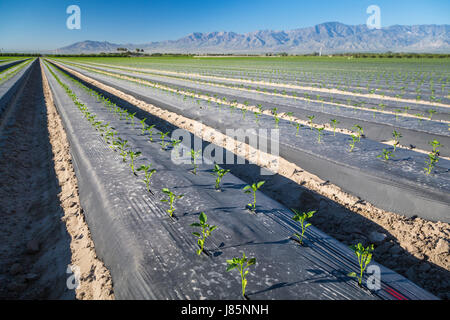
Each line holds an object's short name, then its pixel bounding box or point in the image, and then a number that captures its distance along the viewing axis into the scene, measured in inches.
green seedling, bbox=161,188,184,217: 144.0
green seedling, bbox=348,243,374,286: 104.9
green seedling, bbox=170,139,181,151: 259.1
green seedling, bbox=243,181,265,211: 150.9
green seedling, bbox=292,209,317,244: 124.0
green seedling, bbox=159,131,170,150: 267.1
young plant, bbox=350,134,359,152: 248.7
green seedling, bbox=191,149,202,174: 210.6
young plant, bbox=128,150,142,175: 203.7
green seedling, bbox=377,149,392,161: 215.4
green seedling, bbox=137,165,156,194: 177.2
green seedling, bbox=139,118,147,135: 315.6
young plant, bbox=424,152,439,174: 192.4
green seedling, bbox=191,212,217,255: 118.4
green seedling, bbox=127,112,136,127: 353.3
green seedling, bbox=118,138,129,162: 228.9
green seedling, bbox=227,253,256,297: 98.4
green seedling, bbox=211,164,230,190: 176.7
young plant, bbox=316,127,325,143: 275.3
